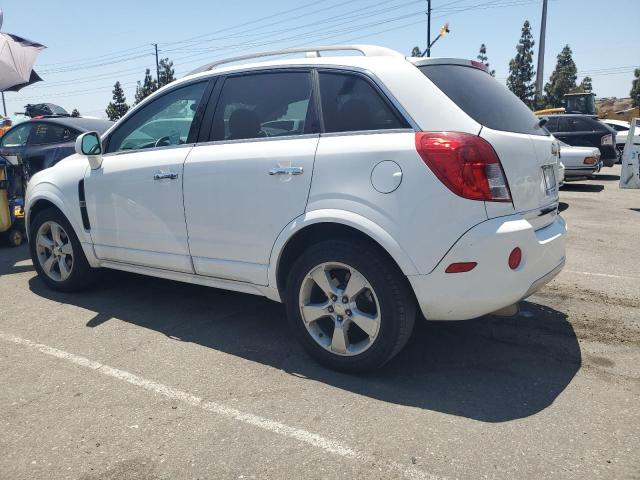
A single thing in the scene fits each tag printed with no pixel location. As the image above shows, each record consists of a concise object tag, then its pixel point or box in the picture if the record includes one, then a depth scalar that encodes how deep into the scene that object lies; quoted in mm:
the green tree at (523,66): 60350
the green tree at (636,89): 65938
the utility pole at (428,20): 33156
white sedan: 19922
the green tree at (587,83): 71938
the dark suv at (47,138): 8242
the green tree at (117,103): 68375
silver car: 13008
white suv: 2961
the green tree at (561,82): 61969
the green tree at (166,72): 70625
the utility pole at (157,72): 63631
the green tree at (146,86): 66125
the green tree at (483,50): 60988
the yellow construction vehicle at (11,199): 7098
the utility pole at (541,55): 36969
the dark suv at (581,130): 14836
